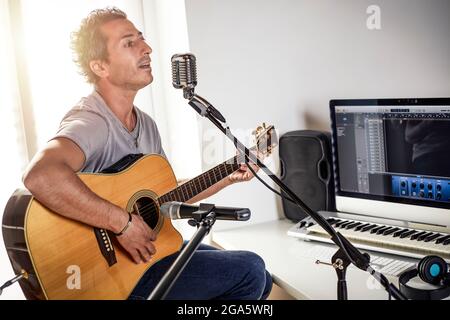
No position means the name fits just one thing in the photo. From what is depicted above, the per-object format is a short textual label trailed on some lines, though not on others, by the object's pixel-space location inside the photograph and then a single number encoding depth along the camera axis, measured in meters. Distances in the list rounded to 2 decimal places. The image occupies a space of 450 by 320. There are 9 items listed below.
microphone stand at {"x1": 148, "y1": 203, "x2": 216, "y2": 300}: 0.97
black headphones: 1.30
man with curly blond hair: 1.43
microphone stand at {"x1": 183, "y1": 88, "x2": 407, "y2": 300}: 1.14
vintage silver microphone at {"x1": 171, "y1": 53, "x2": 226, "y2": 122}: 1.23
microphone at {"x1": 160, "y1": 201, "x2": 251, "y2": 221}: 1.11
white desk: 1.42
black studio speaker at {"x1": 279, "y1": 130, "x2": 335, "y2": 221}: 2.00
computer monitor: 1.63
